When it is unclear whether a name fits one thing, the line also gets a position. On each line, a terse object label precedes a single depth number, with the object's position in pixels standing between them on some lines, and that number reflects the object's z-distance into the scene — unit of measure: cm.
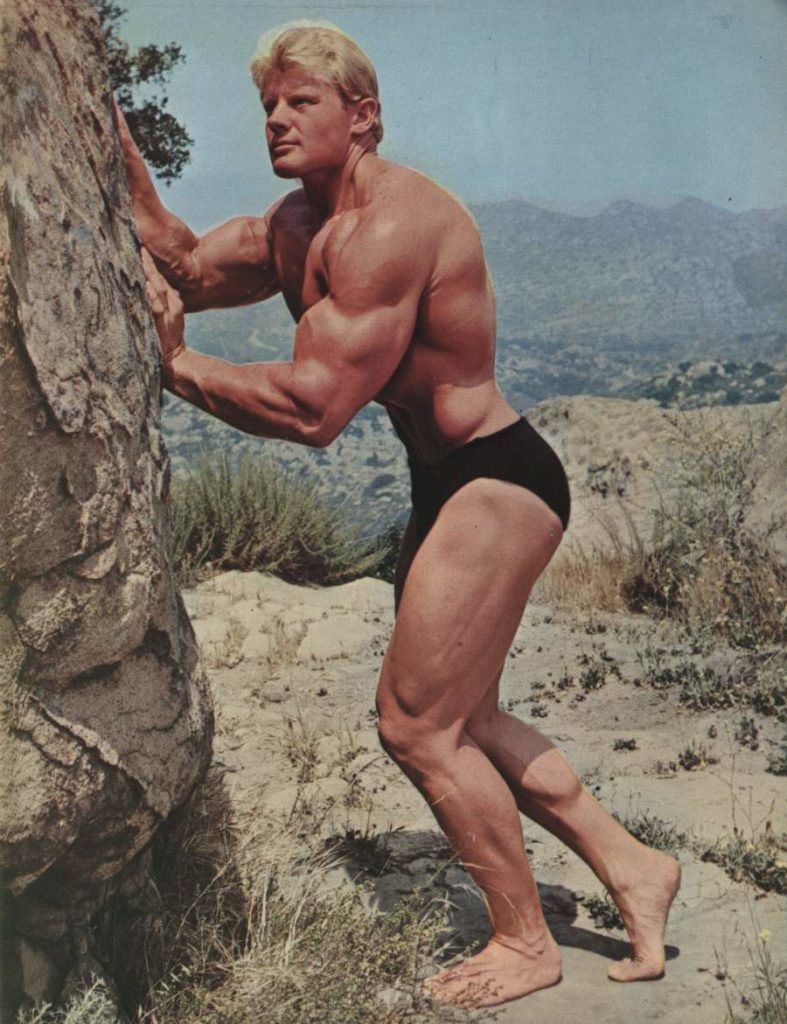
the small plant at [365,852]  418
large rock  228
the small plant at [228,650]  657
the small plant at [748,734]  533
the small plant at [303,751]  502
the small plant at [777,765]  495
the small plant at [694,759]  512
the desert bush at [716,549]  683
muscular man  300
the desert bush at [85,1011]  261
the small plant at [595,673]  629
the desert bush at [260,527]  834
